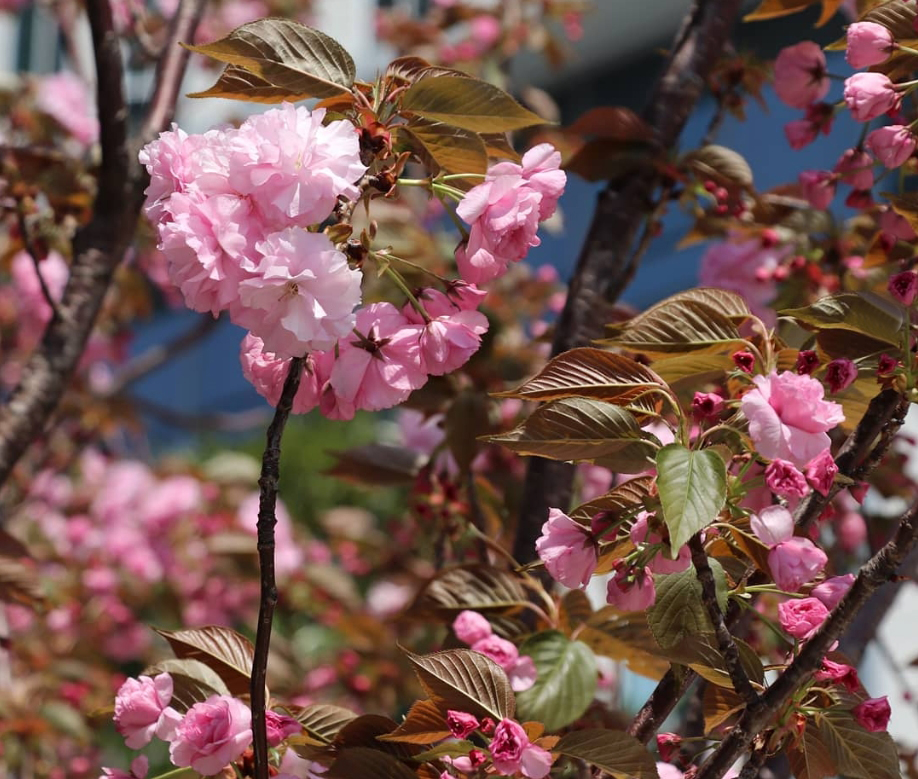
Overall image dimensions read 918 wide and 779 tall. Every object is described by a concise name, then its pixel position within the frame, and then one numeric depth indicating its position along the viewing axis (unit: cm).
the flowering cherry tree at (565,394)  190
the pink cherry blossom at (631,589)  193
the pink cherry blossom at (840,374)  194
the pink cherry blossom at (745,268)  253
